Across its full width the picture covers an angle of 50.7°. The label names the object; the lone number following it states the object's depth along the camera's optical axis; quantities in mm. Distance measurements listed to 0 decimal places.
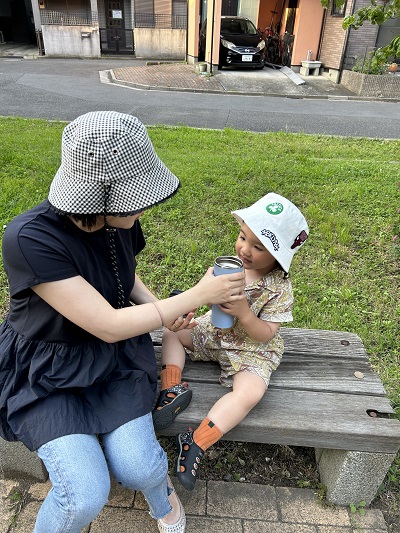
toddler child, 1655
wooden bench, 1703
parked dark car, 14914
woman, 1311
